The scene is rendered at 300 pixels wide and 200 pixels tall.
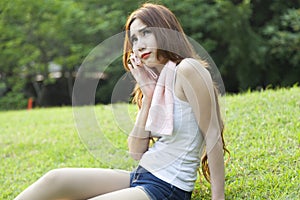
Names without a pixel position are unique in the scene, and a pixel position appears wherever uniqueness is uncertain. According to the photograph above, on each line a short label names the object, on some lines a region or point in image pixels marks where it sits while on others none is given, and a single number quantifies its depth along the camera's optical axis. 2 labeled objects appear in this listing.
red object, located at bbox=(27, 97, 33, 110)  10.32
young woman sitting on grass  2.08
